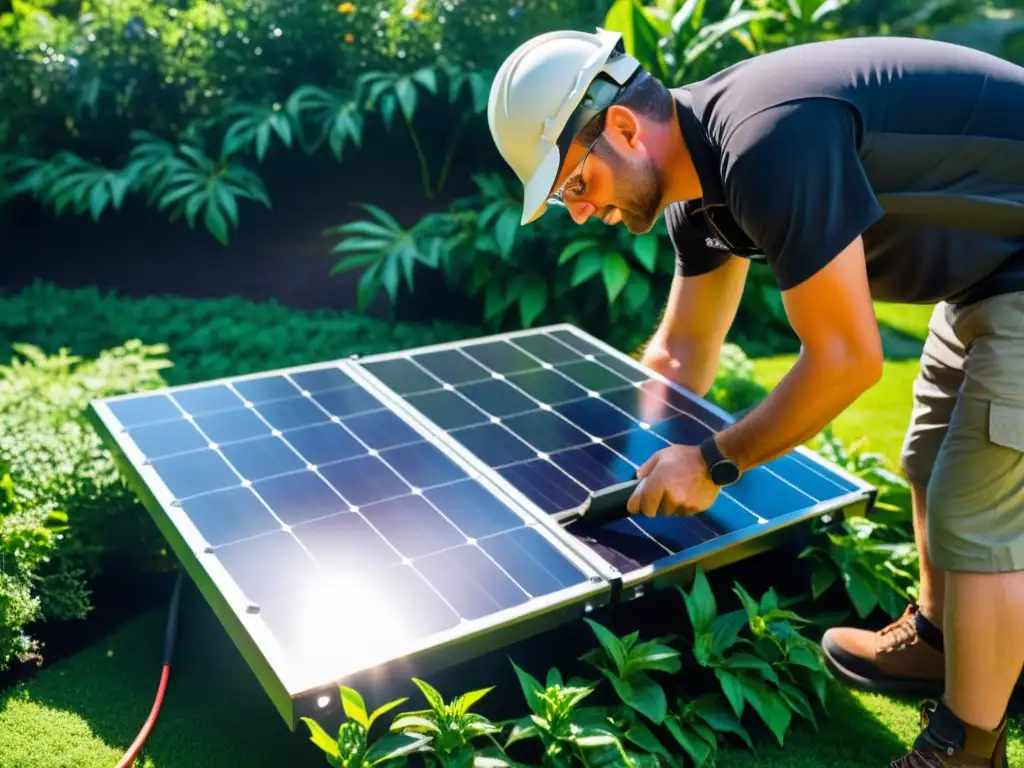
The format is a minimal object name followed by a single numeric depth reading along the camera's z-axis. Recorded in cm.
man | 248
